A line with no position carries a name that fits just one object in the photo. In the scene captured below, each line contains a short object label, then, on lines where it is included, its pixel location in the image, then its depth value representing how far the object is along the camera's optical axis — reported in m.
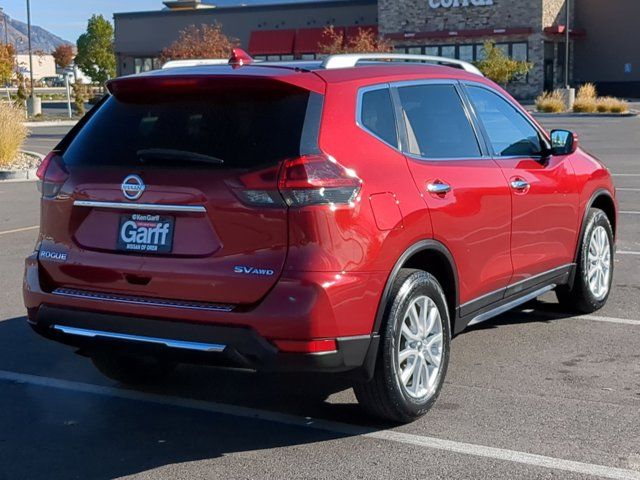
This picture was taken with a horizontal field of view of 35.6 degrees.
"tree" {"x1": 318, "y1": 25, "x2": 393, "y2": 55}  48.38
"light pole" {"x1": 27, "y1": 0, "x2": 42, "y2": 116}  51.03
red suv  4.60
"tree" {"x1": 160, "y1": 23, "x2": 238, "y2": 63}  45.28
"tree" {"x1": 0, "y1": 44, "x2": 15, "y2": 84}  37.25
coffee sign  60.22
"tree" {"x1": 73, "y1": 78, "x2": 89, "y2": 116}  47.91
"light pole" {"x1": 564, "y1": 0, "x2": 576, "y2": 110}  48.02
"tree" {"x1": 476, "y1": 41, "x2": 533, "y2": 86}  50.97
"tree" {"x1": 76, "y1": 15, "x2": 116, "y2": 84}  80.81
